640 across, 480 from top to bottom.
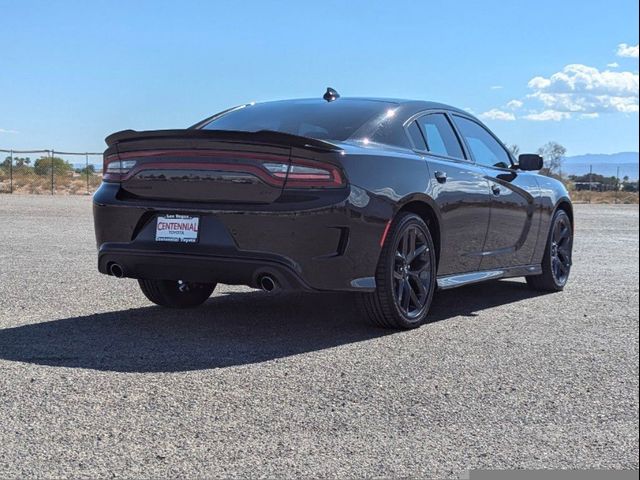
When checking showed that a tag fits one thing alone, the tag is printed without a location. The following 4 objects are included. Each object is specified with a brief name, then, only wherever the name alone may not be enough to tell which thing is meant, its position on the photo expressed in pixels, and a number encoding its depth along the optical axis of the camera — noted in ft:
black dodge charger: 16.48
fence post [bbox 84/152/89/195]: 110.99
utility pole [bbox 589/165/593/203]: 153.99
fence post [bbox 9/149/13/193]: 104.01
